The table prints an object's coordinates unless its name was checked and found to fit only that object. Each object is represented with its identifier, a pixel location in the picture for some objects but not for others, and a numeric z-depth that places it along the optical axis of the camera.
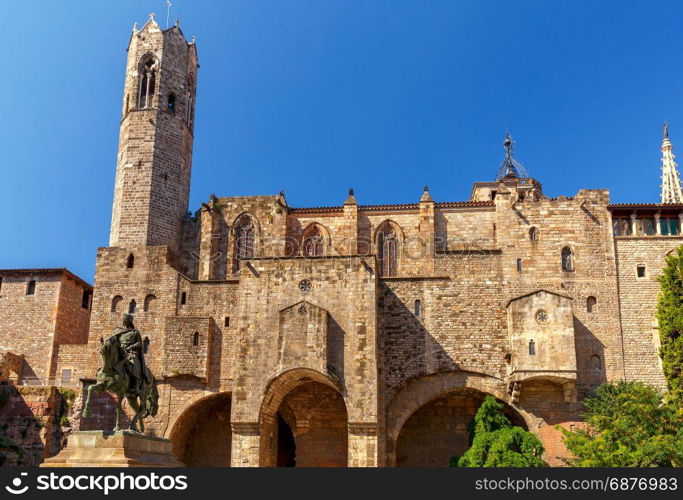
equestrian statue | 20.92
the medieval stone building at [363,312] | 36.09
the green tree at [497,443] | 33.78
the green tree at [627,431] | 29.55
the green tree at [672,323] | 35.91
